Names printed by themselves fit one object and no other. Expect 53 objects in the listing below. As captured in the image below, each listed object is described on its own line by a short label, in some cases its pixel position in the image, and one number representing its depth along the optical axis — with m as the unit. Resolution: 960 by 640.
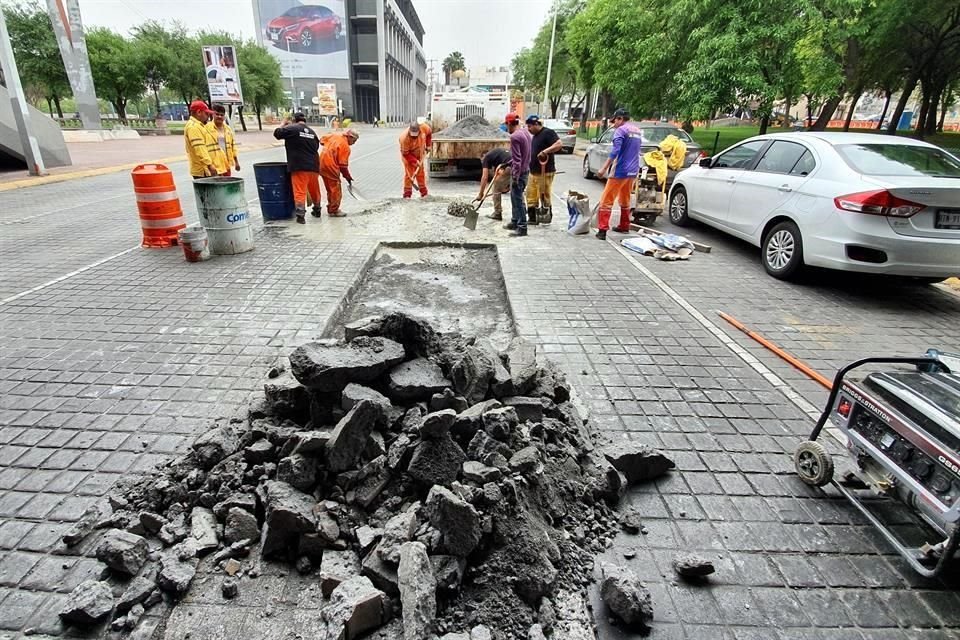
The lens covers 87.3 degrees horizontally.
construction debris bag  8.36
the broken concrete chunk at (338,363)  2.78
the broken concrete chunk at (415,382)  2.88
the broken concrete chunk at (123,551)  2.11
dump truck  14.13
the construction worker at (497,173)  9.30
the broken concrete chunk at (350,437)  2.47
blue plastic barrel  8.63
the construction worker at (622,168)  7.84
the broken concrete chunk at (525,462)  2.46
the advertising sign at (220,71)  17.80
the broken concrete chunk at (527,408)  3.00
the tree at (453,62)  127.44
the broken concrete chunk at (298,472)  2.44
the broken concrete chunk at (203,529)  2.24
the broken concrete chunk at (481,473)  2.34
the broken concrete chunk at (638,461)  2.78
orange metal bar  3.98
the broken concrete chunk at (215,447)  2.66
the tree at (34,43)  32.38
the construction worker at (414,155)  11.15
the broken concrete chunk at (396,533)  2.08
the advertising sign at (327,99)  54.34
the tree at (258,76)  43.63
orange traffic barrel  6.72
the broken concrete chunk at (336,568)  2.07
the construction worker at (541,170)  8.72
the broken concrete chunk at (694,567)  2.22
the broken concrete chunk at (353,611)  1.84
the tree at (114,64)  35.41
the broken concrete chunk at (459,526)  2.11
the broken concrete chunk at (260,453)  2.62
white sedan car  5.16
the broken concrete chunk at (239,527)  2.29
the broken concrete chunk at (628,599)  2.00
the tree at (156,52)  36.41
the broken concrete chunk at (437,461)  2.46
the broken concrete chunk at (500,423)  2.66
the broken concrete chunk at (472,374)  2.96
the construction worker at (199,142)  7.40
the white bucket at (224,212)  6.54
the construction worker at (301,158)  8.16
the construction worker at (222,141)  7.79
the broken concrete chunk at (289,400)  2.93
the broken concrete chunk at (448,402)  2.84
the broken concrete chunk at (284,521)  2.20
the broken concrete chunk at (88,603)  1.93
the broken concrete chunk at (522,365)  3.14
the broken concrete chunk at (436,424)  2.50
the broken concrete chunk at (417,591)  1.84
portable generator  2.14
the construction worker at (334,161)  8.89
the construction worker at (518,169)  8.25
